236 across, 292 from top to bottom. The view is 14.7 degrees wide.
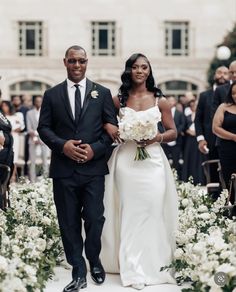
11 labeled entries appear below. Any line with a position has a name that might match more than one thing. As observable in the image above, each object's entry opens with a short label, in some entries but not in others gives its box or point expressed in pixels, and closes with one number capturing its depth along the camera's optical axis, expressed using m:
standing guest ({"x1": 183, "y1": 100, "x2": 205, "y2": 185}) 19.58
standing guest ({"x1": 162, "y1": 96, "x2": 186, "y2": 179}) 20.44
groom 7.76
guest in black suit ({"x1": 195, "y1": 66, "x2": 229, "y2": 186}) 12.85
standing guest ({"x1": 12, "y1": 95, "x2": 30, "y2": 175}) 21.38
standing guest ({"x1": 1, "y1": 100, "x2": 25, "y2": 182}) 17.82
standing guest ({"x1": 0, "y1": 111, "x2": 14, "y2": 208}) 9.85
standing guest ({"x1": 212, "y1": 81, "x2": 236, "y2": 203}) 10.26
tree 36.00
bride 8.12
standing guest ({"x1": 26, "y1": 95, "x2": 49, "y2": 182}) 20.39
